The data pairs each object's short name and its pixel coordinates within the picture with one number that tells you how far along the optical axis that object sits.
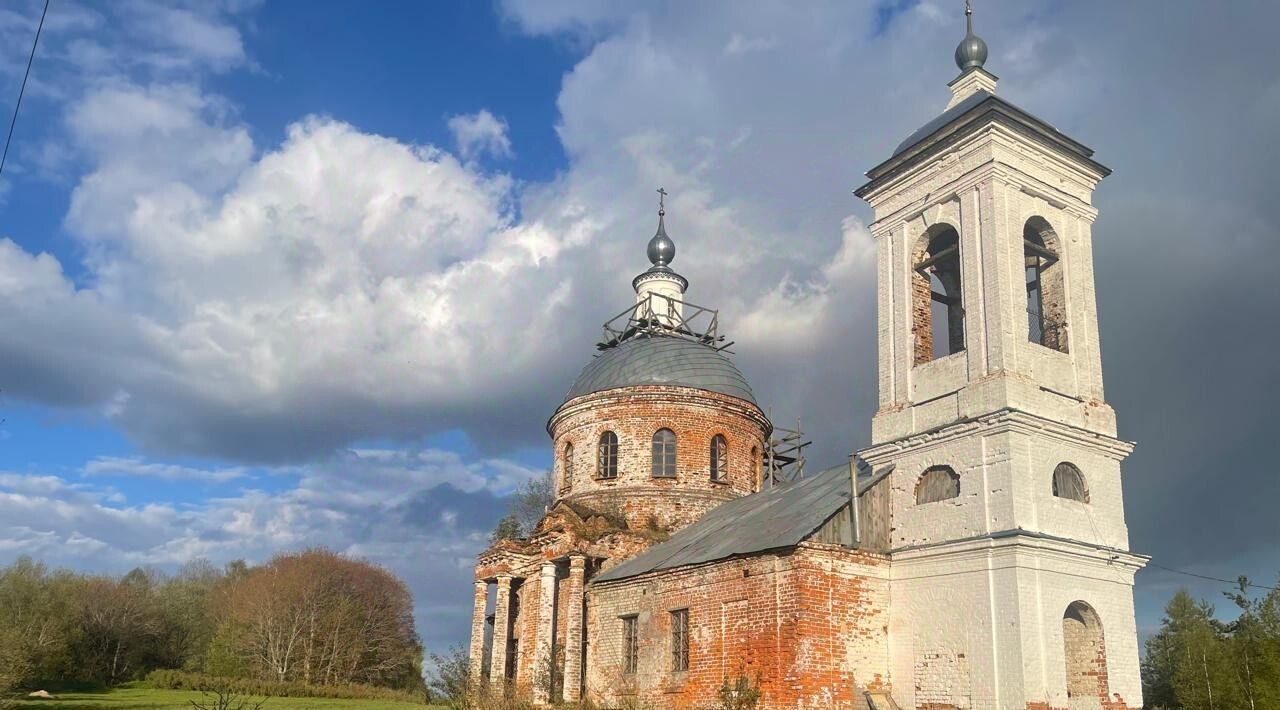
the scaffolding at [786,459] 26.62
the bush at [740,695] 13.71
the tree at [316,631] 38.25
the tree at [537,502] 28.09
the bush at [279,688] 32.50
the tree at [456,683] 18.16
